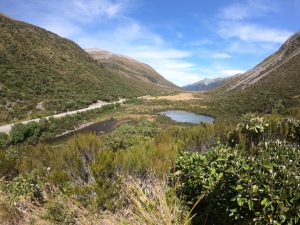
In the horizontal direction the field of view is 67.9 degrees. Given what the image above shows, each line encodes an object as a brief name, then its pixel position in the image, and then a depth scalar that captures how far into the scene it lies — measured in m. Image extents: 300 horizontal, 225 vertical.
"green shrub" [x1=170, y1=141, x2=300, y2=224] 2.89
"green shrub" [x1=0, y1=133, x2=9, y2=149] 23.60
